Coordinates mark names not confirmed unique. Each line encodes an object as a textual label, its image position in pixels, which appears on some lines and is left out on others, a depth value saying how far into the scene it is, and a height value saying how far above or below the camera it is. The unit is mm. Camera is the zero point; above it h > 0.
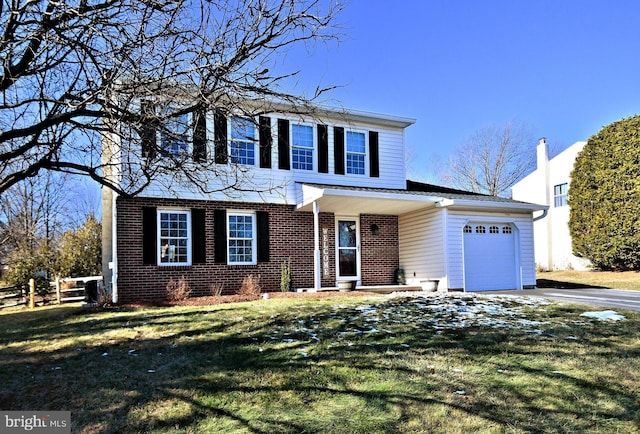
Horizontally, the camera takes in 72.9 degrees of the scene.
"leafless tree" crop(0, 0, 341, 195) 4488 +2011
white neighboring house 22125 +1668
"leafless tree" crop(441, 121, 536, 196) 30938 +4495
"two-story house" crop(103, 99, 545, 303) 11438 +380
